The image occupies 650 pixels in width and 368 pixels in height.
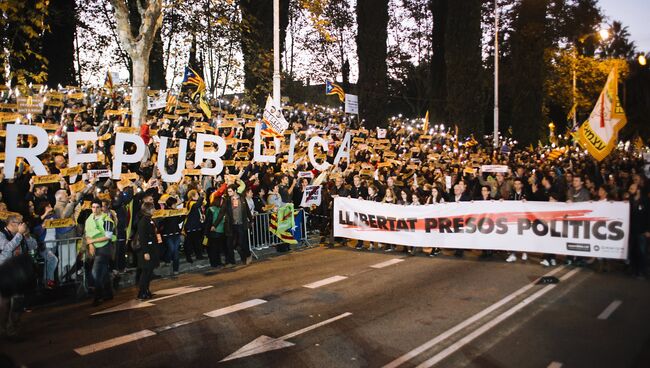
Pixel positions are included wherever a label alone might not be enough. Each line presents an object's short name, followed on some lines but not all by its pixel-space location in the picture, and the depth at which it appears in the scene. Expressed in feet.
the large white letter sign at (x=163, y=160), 36.65
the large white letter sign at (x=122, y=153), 34.73
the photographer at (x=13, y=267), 11.91
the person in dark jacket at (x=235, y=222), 40.57
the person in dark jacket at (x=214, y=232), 40.42
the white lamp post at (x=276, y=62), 52.14
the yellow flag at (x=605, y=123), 48.88
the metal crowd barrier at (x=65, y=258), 32.35
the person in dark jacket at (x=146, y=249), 31.32
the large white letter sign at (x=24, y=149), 29.32
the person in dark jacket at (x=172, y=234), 38.04
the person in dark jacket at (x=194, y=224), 40.65
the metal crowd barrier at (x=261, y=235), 45.50
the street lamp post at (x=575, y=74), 129.08
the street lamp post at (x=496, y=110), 94.54
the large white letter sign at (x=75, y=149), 32.50
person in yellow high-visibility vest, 30.86
